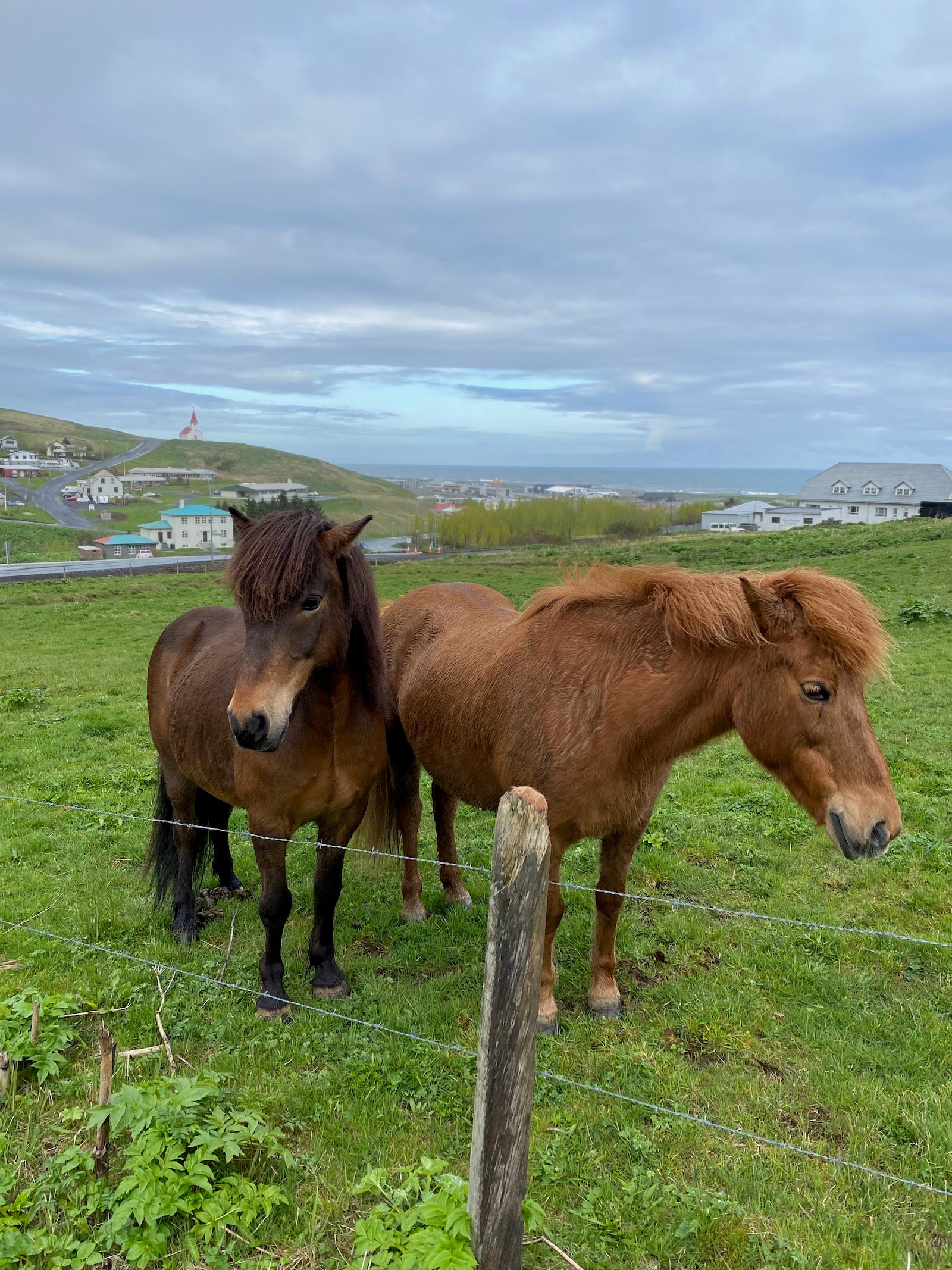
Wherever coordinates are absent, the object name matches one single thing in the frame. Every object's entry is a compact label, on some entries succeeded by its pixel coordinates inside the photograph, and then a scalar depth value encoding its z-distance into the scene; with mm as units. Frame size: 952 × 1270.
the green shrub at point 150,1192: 2561
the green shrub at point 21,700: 11102
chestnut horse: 3125
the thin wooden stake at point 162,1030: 3514
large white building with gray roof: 76500
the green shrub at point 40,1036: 3467
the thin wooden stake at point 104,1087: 2826
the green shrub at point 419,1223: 2199
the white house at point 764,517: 81000
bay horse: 3461
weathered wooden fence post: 2070
